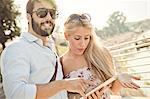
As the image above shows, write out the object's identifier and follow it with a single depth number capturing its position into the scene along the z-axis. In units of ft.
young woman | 8.19
